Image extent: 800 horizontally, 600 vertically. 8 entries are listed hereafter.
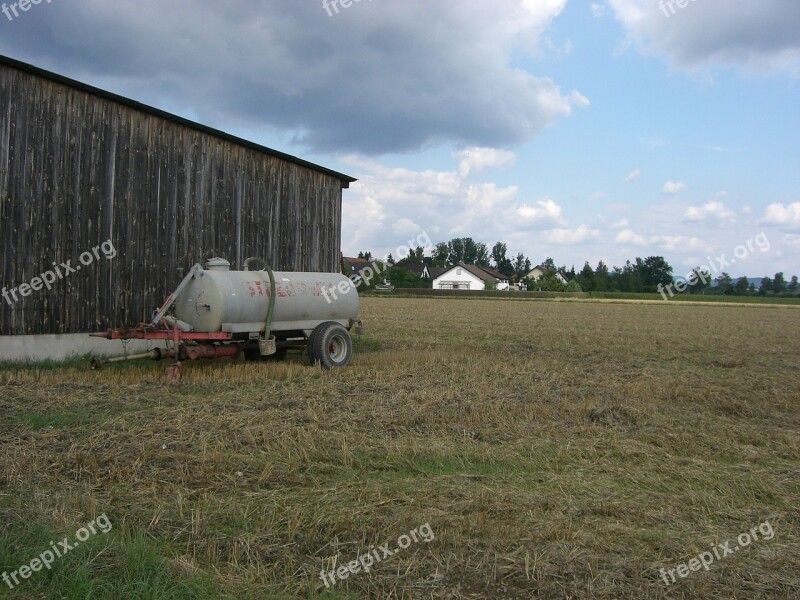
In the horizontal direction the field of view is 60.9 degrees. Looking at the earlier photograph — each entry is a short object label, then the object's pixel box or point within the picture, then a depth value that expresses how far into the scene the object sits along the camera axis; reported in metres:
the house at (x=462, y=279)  102.50
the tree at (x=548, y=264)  147.50
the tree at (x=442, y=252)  134.62
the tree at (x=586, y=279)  98.08
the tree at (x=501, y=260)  140.50
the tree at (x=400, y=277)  83.75
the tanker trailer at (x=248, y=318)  10.80
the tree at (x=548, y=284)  86.50
